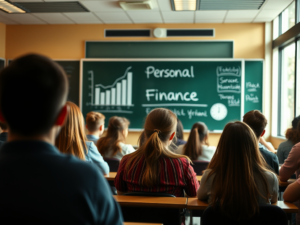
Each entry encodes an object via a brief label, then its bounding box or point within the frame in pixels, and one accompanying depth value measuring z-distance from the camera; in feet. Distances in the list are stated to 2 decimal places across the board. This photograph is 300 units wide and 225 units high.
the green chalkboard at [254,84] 17.60
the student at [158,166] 6.34
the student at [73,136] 6.48
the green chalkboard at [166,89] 17.85
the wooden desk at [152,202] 5.78
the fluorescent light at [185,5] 14.64
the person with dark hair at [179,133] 12.26
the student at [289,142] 10.05
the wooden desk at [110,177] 8.87
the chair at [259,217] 4.71
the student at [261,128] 8.30
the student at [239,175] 5.01
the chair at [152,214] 6.04
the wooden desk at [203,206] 5.67
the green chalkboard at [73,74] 18.84
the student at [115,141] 10.92
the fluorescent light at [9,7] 15.19
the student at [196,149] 10.81
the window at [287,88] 15.94
